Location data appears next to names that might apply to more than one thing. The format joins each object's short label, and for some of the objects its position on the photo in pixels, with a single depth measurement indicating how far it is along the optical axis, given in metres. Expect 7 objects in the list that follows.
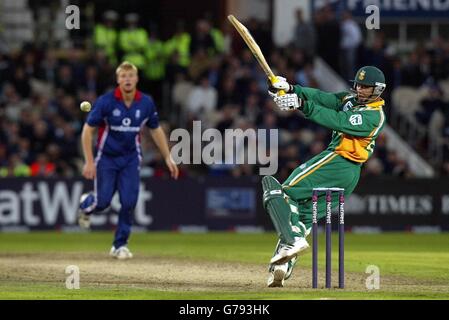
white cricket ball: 15.52
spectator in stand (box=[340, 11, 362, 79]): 27.88
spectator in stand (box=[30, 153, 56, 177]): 24.41
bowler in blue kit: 16.34
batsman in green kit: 12.67
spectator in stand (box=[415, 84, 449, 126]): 27.23
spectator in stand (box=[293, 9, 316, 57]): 28.11
